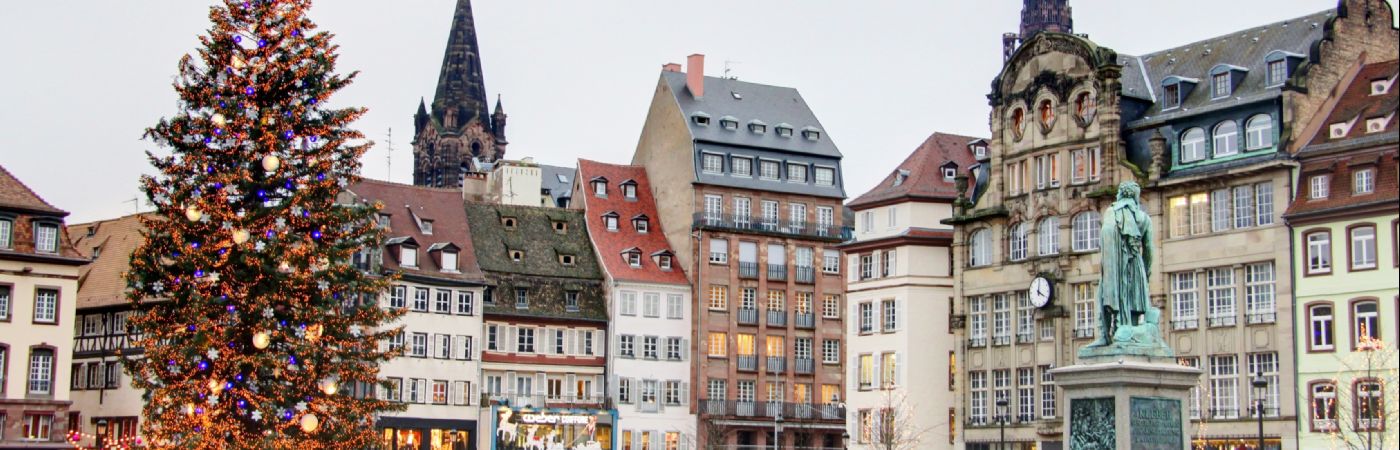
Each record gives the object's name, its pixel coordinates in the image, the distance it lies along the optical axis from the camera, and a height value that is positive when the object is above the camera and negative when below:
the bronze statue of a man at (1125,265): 33.75 +3.86
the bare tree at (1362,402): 55.12 +2.77
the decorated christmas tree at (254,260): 38.59 +4.26
